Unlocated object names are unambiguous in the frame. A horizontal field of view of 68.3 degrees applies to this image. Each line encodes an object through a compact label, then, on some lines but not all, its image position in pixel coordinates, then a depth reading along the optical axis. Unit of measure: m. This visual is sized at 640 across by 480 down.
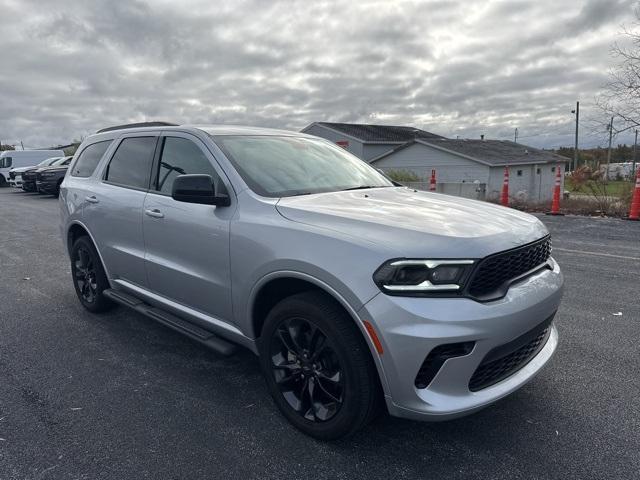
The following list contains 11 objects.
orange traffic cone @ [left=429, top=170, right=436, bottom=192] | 15.32
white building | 34.47
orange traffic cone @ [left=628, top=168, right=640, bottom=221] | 10.90
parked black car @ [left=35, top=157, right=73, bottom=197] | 19.56
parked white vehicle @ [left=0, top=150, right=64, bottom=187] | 29.63
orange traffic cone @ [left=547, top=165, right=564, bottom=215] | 12.01
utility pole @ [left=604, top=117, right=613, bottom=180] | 15.55
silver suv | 2.26
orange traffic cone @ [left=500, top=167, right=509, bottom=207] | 13.97
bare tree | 14.40
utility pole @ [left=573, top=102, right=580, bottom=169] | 46.72
